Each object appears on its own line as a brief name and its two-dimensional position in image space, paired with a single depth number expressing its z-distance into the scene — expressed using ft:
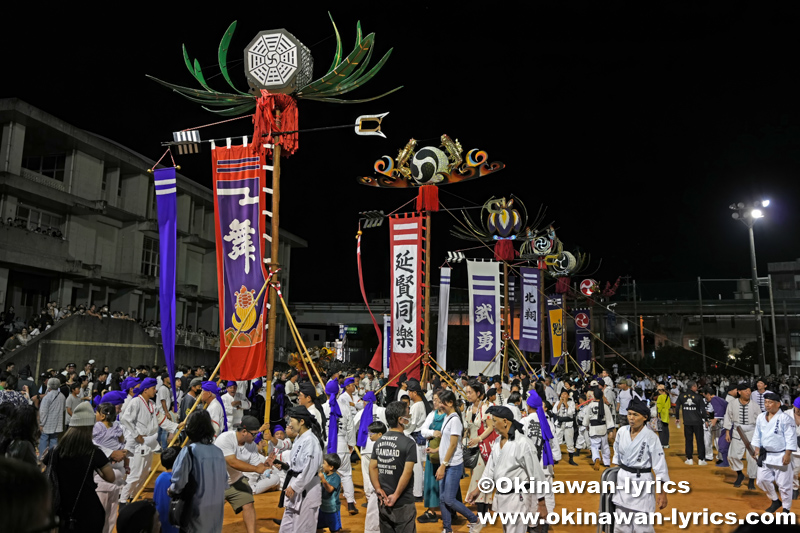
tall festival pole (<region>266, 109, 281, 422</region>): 29.37
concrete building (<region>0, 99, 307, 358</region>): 81.46
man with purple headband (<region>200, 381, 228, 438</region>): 27.53
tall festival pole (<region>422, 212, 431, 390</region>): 43.98
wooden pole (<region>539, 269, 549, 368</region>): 67.81
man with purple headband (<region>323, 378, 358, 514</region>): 28.09
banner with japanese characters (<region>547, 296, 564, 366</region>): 83.20
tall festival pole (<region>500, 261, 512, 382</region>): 59.42
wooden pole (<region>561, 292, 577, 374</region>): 81.42
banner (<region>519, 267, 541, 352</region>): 65.98
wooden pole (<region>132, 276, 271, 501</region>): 28.30
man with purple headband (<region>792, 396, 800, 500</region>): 30.93
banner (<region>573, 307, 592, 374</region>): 92.07
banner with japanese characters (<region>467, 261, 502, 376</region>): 52.42
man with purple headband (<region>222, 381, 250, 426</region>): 33.83
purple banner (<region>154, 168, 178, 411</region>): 26.89
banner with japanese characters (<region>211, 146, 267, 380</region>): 28.81
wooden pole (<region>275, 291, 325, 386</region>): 28.76
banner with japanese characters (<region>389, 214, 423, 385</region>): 43.93
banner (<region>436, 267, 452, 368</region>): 49.54
